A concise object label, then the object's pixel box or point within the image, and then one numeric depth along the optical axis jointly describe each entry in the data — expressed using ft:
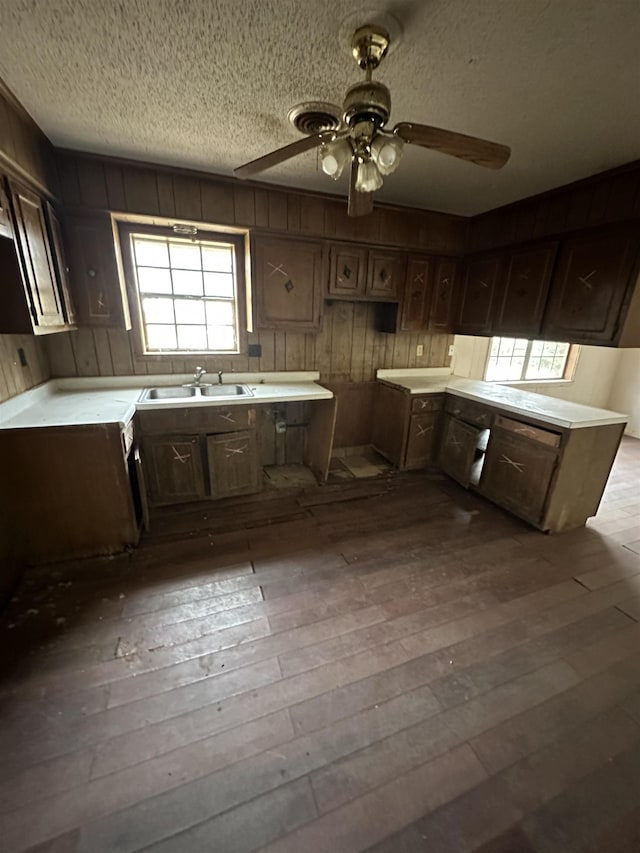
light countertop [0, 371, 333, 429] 6.70
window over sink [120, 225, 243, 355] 9.14
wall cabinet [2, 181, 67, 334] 5.78
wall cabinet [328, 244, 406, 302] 10.07
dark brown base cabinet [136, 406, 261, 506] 8.43
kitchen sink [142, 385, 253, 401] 9.10
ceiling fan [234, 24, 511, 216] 4.16
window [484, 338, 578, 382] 14.99
